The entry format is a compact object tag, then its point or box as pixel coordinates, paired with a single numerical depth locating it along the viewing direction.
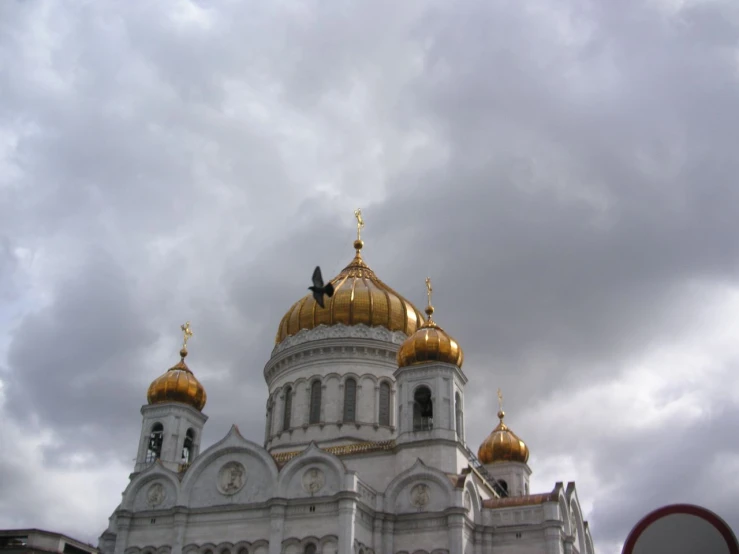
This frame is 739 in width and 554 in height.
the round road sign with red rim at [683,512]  3.81
